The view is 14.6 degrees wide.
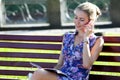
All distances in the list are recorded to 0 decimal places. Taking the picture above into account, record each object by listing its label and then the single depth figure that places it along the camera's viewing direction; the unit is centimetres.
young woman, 440
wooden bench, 483
